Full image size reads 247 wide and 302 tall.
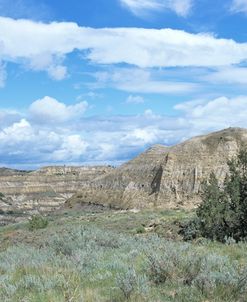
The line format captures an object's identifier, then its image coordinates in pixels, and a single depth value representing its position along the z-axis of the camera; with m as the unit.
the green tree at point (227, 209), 21.75
